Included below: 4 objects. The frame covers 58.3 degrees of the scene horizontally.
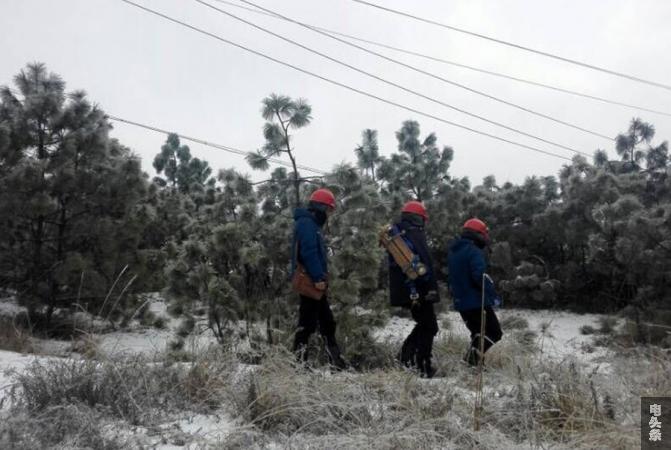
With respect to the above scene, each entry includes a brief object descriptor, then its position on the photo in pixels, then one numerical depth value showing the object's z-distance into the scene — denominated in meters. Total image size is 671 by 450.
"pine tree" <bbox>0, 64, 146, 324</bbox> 9.44
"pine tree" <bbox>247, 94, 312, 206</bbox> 7.16
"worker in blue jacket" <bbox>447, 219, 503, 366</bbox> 5.12
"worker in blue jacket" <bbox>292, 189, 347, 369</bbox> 4.84
